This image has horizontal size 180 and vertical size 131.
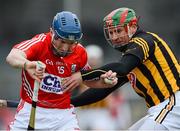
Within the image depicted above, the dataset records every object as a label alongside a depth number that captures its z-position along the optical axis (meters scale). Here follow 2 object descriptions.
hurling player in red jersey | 16.81
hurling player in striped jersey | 17.09
